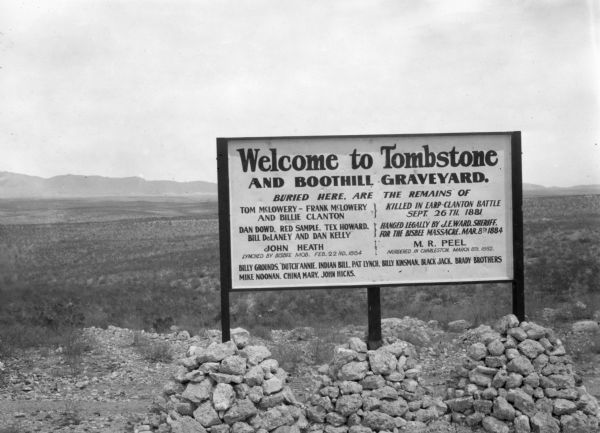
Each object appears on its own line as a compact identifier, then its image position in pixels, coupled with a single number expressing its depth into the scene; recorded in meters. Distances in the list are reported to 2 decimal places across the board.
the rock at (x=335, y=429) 6.17
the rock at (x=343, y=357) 6.45
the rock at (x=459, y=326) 12.05
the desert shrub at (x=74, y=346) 9.27
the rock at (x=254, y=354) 6.38
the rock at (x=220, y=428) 5.90
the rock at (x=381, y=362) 6.36
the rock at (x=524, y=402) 6.38
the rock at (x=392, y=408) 6.22
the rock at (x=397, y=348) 6.65
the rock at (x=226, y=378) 6.07
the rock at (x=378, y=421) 6.13
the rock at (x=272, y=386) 6.16
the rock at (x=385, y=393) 6.27
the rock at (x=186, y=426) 5.90
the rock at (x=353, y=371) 6.33
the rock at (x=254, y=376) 6.12
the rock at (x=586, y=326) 11.13
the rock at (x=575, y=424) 6.20
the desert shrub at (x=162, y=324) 12.86
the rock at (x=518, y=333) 6.80
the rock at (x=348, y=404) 6.20
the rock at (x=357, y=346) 6.55
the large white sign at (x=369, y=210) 6.78
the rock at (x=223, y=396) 5.95
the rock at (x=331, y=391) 6.32
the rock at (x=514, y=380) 6.51
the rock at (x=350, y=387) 6.29
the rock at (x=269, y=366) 6.32
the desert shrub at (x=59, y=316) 13.22
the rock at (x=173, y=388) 6.23
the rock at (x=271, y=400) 6.09
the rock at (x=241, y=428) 5.90
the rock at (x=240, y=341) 6.55
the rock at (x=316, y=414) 6.27
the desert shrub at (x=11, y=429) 6.27
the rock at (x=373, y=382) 6.29
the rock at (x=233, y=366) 6.15
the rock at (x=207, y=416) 5.92
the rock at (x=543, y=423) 6.22
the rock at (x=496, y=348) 6.77
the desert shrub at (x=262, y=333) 11.38
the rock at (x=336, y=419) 6.21
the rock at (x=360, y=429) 6.11
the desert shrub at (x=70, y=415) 6.68
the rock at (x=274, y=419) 6.00
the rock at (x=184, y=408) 6.03
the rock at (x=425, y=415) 6.36
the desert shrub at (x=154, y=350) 9.65
